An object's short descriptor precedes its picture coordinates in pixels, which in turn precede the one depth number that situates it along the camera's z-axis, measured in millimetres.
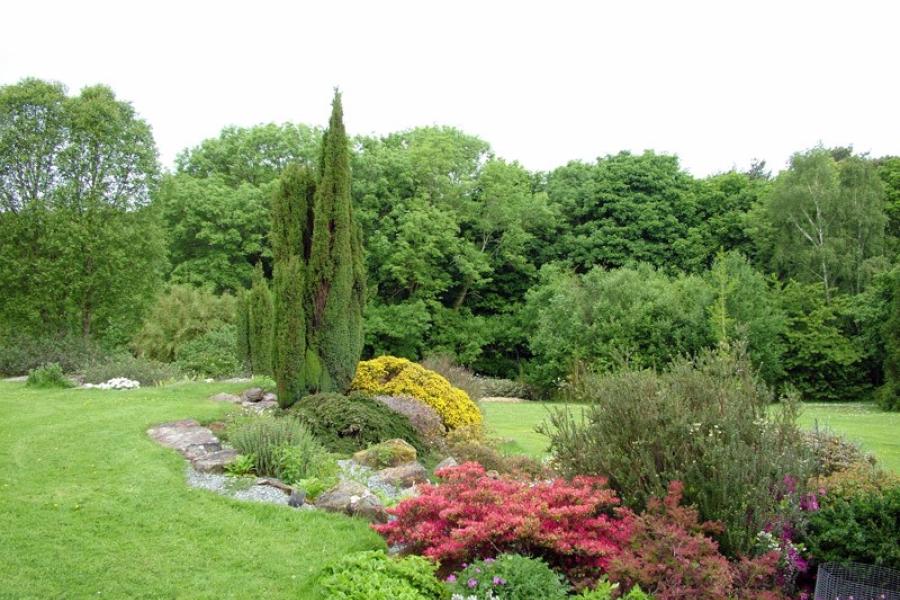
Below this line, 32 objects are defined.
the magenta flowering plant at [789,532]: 4340
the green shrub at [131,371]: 13836
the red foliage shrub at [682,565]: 3830
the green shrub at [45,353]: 16547
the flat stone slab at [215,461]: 6891
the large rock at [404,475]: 6832
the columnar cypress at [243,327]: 17623
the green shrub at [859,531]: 4219
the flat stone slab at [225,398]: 11242
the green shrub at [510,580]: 3910
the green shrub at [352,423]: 8219
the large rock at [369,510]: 5574
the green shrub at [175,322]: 21953
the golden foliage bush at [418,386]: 10445
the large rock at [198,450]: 7391
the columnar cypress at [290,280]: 9922
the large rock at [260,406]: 10359
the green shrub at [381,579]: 4062
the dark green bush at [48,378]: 13195
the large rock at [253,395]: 11506
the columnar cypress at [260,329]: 16719
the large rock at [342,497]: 5770
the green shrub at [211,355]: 16375
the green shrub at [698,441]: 4469
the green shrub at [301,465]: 6742
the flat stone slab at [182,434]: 7934
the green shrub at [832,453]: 6073
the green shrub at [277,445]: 6863
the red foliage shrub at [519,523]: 4328
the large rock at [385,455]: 7492
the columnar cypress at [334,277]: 10359
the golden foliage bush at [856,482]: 4812
